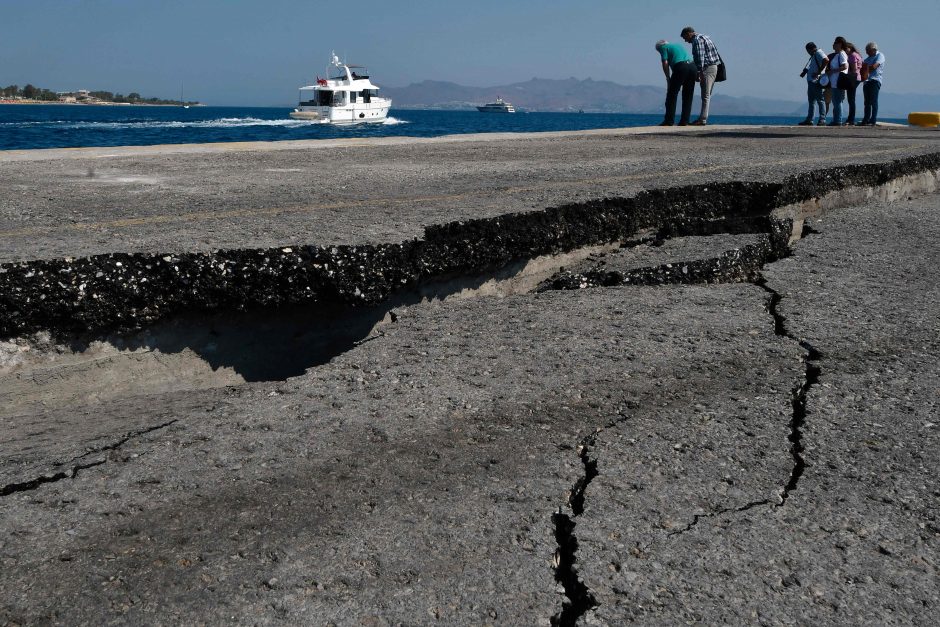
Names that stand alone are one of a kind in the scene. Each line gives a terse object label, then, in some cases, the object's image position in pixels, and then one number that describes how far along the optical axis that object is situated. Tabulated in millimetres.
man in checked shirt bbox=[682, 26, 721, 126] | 12648
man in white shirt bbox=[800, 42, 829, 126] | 15375
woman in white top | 15148
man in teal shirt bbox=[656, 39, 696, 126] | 12422
